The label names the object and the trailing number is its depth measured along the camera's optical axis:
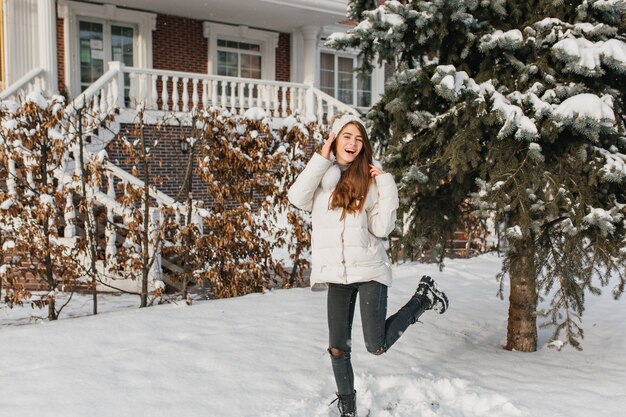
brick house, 12.68
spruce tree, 4.42
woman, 3.71
